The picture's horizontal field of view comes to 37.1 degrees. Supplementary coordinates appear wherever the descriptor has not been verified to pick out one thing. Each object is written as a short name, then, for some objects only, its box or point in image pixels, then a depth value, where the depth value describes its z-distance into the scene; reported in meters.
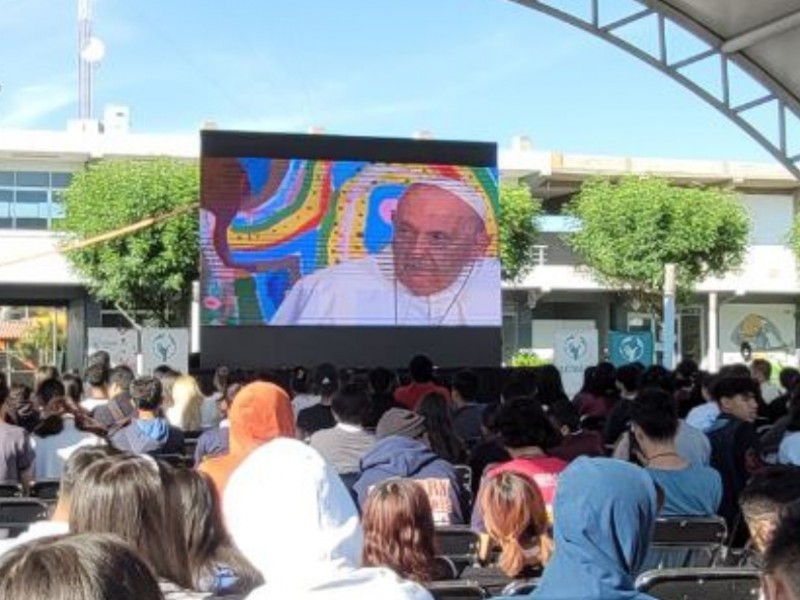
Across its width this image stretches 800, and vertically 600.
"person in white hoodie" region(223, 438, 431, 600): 2.36
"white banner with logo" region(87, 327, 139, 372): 15.28
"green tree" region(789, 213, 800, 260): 33.09
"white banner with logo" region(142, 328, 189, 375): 15.02
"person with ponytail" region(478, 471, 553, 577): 3.72
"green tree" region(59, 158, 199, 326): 27.08
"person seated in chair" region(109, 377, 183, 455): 6.39
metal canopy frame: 11.13
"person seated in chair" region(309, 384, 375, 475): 5.84
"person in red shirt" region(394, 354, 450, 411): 8.80
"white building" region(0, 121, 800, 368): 29.66
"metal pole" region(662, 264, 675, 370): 15.02
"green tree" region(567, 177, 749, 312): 31.59
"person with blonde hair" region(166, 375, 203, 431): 8.27
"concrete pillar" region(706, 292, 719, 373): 35.88
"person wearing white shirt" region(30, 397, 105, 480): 6.45
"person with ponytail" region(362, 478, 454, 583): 3.39
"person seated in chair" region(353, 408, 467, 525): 5.02
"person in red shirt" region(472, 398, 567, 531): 4.63
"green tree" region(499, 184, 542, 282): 29.98
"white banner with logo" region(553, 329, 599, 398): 16.50
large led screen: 14.08
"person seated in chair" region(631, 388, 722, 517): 4.44
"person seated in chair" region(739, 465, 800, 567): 2.97
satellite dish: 33.53
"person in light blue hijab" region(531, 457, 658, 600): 2.33
